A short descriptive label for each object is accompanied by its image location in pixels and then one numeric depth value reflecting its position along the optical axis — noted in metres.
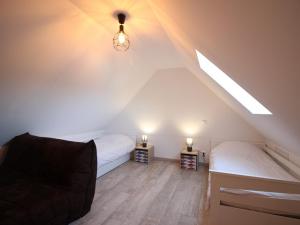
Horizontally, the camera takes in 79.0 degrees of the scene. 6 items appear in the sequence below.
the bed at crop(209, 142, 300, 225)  1.38
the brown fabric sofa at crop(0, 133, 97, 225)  1.60
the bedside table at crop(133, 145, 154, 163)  4.14
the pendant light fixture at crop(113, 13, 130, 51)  1.87
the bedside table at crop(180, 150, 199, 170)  3.78
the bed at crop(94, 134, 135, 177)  3.26
